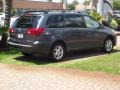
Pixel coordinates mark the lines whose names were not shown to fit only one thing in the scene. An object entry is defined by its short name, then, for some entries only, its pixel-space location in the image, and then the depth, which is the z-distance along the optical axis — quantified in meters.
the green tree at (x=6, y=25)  15.04
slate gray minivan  12.02
